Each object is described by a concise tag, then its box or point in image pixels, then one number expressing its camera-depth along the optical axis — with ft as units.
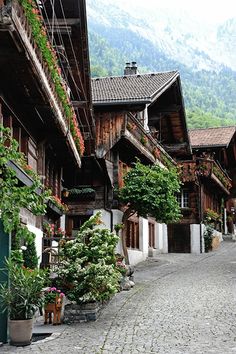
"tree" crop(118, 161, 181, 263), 67.31
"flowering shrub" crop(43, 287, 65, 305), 34.63
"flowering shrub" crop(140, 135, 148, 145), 76.01
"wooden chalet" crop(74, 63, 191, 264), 68.08
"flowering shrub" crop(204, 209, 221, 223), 111.72
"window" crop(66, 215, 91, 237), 75.72
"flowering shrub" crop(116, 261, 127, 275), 50.13
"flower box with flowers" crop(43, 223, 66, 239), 53.31
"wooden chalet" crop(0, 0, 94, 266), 29.19
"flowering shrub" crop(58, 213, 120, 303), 36.78
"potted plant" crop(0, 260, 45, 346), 28.30
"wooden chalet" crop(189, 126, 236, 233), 125.39
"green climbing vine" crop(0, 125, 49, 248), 21.18
